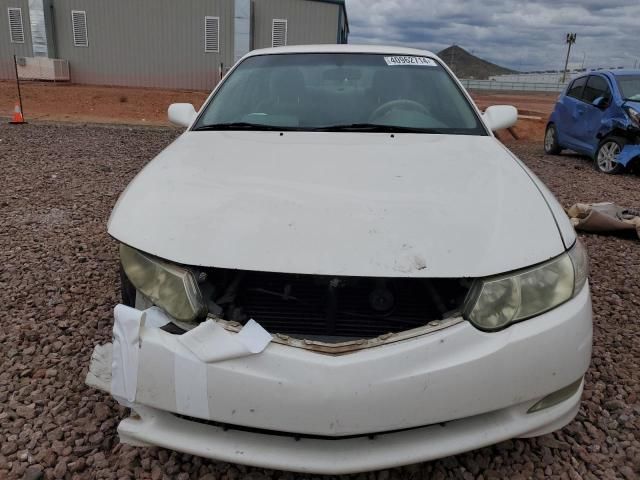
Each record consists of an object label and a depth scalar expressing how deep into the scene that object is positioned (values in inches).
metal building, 876.6
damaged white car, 58.1
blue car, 297.3
